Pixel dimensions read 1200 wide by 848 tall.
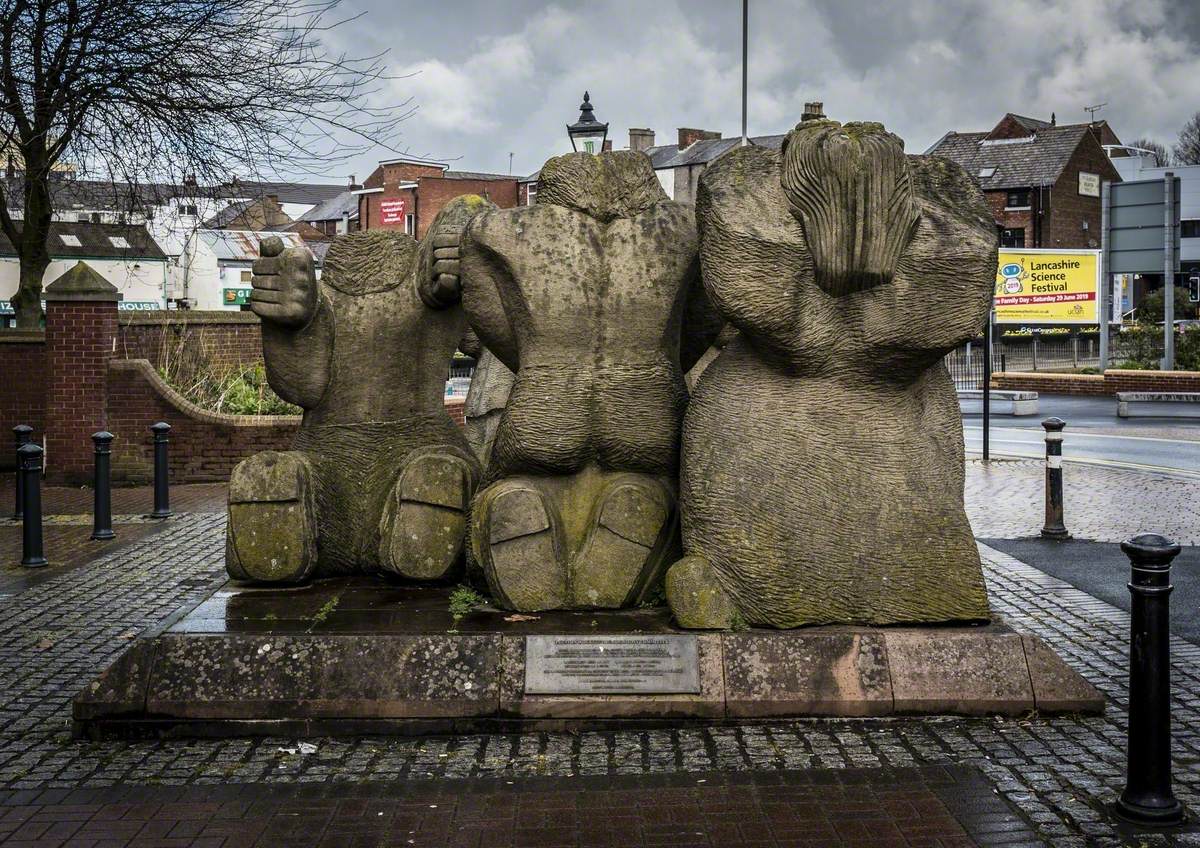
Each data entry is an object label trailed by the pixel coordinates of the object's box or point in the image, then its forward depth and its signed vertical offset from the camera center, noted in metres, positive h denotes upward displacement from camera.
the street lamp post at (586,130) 17.52 +3.48
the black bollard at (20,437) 12.52 -0.34
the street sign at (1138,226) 28.17 +3.68
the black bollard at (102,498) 11.94 -0.82
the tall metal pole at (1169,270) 28.50 +2.86
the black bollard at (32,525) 10.41 -0.92
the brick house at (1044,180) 54.75 +8.99
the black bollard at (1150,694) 4.43 -0.92
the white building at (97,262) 48.50 +5.17
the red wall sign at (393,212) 59.00 +8.23
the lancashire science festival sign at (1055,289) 36.69 +3.10
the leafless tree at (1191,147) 65.19 +12.27
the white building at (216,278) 52.34 +4.72
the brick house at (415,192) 57.97 +9.20
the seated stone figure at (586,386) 5.97 +0.08
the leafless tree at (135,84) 15.63 +3.73
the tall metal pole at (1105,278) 29.14 +2.84
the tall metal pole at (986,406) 18.25 -0.01
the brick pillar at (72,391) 16.73 +0.13
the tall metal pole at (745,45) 13.20 +3.89
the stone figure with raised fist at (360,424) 6.54 -0.10
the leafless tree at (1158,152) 68.56 +12.83
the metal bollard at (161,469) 13.50 -0.65
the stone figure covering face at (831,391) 5.49 +0.06
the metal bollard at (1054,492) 11.28 -0.70
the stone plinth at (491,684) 5.43 -1.10
